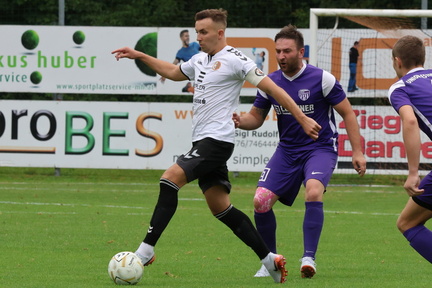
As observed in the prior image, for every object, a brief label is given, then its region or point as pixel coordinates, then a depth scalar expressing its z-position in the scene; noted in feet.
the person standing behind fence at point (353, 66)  129.08
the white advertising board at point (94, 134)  132.46
